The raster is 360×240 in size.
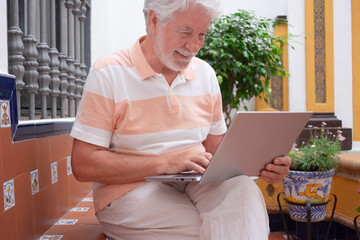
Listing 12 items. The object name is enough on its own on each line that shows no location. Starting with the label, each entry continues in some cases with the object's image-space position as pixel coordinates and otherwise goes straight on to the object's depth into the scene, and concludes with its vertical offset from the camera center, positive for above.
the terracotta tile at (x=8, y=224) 1.23 -0.34
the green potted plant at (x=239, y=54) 3.70 +0.60
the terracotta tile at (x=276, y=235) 3.02 -0.95
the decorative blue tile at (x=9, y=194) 1.26 -0.25
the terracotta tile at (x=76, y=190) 2.04 -0.40
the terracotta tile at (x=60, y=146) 1.78 -0.13
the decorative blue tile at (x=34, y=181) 1.51 -0.24
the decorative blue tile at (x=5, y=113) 1.26 +0.02
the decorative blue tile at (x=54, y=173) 1.76 -0.24
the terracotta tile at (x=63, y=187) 1.86 -0.33
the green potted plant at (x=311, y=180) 2.69 -0.45
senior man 1.25 -0.08
